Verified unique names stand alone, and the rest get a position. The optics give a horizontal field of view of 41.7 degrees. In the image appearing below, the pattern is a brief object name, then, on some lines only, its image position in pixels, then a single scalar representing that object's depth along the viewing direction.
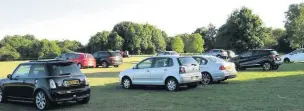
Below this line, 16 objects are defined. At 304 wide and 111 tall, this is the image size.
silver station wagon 15.52
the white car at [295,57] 38.88
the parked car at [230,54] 50.59
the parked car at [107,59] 37.41
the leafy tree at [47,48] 102.55
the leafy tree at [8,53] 94.81
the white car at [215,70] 18.22
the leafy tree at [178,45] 108.56
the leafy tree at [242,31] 61.53
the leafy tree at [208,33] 124.44
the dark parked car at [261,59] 27.36
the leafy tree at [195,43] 105.06
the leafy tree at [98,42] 109.00
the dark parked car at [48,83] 11.28
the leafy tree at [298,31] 72.44
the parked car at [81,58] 35.31
